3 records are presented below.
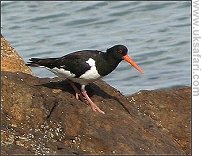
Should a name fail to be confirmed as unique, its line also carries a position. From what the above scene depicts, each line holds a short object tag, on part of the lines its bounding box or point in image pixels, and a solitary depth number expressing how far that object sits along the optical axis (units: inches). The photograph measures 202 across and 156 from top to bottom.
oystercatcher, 635.5
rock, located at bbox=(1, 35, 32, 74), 686.8
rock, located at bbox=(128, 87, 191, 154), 655.1
